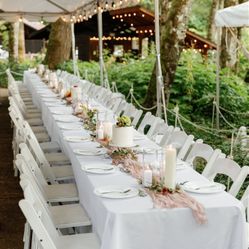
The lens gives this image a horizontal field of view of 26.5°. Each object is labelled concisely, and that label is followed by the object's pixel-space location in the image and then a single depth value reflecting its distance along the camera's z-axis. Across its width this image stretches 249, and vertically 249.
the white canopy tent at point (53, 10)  11.66
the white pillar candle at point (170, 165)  3.46
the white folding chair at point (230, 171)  3.88
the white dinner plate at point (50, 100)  8.63
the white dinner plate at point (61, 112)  7.29
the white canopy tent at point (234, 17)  7.38
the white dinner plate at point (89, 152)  4.70
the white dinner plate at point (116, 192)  3.45
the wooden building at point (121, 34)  19.20
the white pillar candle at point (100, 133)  5.26
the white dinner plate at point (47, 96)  9.19
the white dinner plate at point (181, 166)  4.23
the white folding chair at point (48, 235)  3.14
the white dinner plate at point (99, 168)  4.07
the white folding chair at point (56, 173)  5.13
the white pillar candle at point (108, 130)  5.18
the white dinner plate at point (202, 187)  3.57
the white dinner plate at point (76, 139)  5.32
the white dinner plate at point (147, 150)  4.76
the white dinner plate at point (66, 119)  6.59
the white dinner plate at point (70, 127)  6.11
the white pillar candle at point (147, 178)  3.63
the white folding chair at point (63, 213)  3.66
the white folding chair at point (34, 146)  5.20
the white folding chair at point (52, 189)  4.40
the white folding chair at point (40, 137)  6.11
